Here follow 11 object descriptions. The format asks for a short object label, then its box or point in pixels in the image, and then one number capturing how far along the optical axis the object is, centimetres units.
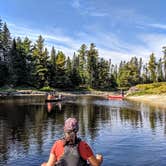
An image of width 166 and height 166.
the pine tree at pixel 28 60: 6531
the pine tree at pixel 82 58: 8261
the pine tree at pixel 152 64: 7712
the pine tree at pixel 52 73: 6895
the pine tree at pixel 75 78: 7425
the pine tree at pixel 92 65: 7853
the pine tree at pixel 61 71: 6914
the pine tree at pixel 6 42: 6764
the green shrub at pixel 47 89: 6438
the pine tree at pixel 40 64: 6665
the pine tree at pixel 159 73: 8817
